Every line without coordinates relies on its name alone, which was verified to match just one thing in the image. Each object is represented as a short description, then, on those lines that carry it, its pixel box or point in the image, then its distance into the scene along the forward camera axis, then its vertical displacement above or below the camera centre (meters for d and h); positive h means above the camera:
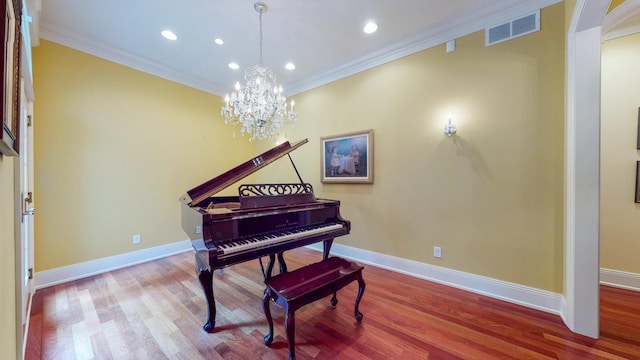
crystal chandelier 2.77 +0.91
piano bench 1.68 -0.86
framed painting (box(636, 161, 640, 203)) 2.58 -0.06
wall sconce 2.77 +0.58
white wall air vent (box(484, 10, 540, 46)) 2.35 +1.58
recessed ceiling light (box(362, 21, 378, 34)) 2.75 +1.83
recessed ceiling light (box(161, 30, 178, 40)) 2.91 +1.85
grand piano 1.91 -0.44
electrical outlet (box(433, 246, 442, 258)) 2.92 -0.94
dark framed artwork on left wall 0.73 +0.39
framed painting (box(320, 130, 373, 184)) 3.51 +0.33
